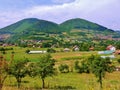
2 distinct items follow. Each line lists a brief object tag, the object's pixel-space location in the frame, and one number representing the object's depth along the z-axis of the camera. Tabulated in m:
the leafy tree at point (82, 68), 78.96
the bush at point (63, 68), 78.81
